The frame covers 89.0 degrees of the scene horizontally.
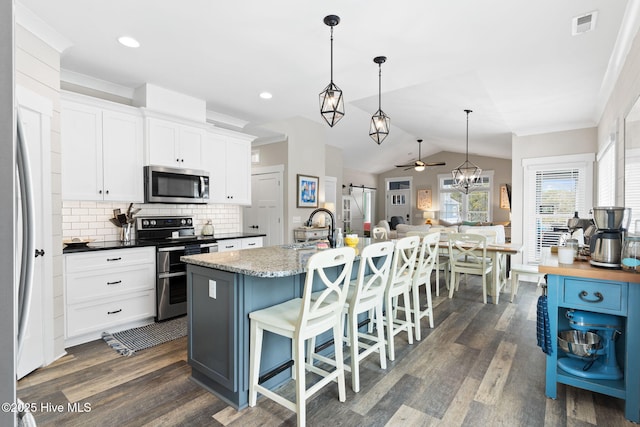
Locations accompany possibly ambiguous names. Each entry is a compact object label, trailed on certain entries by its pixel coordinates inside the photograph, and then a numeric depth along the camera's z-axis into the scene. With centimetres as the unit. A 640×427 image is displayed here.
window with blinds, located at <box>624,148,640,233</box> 232
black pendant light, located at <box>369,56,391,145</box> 322
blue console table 188
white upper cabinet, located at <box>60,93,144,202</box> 308
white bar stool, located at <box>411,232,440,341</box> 301
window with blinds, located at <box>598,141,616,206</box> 360
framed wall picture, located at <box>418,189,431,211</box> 1228
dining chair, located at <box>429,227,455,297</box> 462
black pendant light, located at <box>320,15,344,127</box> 262
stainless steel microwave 364
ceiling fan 898
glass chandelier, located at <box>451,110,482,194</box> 721
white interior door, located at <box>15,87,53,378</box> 239
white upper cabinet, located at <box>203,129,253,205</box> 444
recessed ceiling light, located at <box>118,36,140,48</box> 269
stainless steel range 345
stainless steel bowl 207
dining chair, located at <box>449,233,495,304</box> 417
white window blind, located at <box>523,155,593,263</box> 512
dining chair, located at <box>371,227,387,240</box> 576
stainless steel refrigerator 68
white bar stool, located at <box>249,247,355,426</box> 174
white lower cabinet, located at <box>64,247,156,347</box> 288
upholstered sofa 600
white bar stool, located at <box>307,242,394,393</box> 217
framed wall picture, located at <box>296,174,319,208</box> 605
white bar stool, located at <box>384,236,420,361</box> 257
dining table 416
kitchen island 198
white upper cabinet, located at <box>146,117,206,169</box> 369
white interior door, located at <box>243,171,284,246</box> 604
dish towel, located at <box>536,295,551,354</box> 206
